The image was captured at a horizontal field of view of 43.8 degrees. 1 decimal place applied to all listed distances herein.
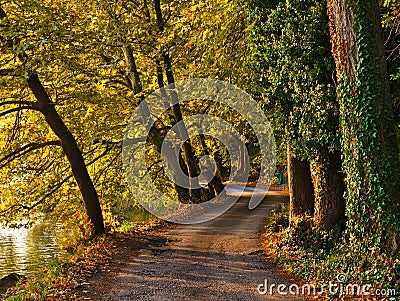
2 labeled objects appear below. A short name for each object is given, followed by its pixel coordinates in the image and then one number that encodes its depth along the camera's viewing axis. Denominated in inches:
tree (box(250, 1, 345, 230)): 441.4
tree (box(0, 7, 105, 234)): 546.6
